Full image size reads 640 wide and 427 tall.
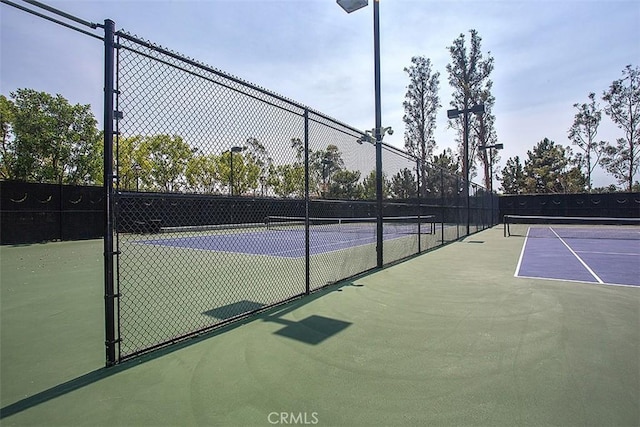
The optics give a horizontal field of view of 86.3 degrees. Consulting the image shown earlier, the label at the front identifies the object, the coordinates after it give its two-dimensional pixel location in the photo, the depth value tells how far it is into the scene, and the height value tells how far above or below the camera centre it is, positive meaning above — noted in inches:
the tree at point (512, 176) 2064.8 +218.3
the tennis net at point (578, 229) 591.2 -42.3
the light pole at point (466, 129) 593.2 +155.2
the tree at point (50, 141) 621.9 +138.1
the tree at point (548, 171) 1720.0 +210.1
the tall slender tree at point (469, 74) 1141.7 +463.3
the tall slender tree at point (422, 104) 1211.2 +383.0
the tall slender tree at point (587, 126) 1346.0 +342.4
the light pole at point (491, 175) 964.0 +121.9
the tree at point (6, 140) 629.9 +143.7
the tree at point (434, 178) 414.1 +43.4
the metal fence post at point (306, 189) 191.6 +13.0
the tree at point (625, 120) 1184.6 +316.9
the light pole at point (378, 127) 286.2 +71.0
